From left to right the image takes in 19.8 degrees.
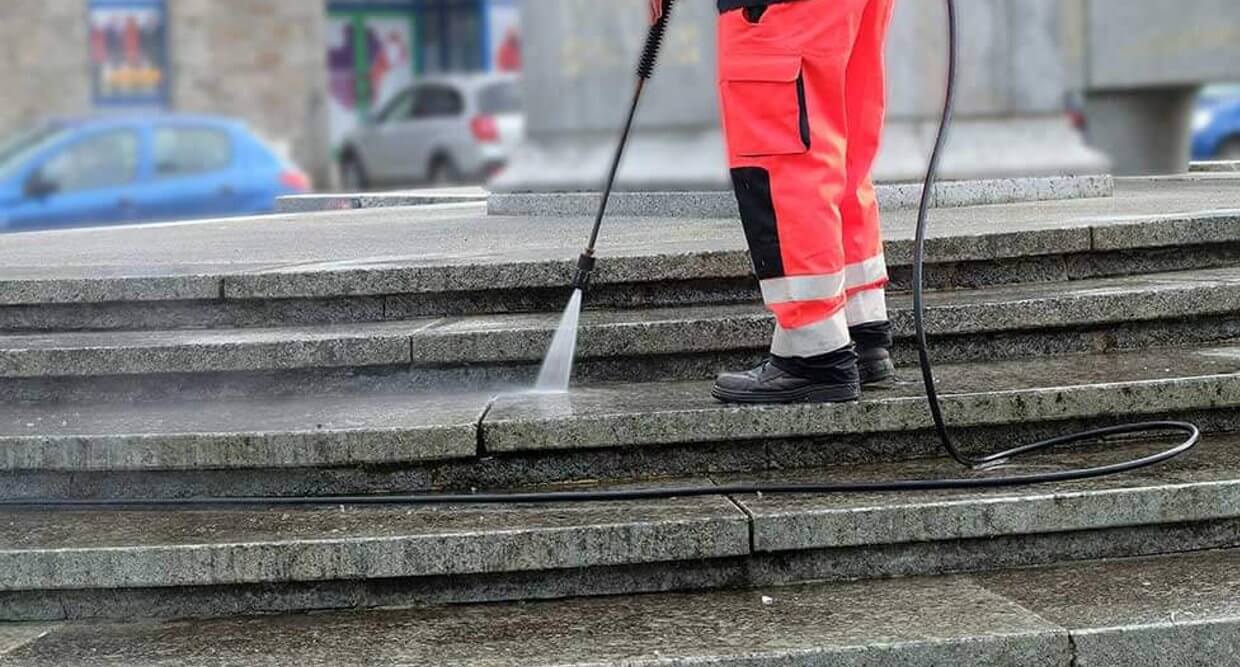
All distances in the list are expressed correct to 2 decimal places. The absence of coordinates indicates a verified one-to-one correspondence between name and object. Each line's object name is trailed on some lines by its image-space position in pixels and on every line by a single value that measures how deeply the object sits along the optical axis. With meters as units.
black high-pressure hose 7.99
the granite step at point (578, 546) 7.57
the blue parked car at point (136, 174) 28.04
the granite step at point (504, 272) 9.73
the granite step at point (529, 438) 8.28
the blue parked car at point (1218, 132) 42.28
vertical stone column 15.56
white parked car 45.94
